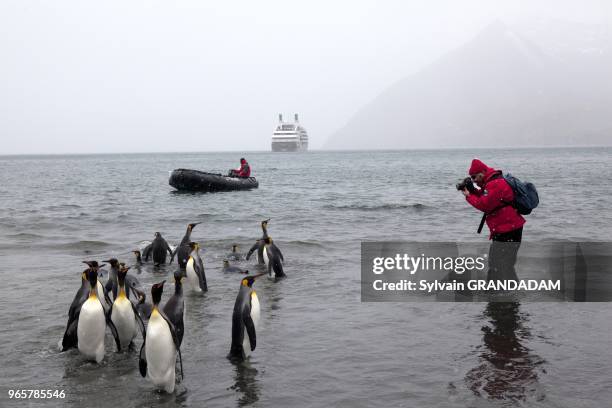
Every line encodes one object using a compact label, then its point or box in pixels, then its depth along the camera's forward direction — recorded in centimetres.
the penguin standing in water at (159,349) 552
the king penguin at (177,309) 621
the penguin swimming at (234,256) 1282
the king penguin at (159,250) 1226
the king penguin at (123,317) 662
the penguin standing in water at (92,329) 623
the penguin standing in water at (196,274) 962
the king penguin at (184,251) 1115
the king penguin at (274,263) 1083
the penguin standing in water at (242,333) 642
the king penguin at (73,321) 651
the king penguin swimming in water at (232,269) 1127
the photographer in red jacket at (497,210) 760
